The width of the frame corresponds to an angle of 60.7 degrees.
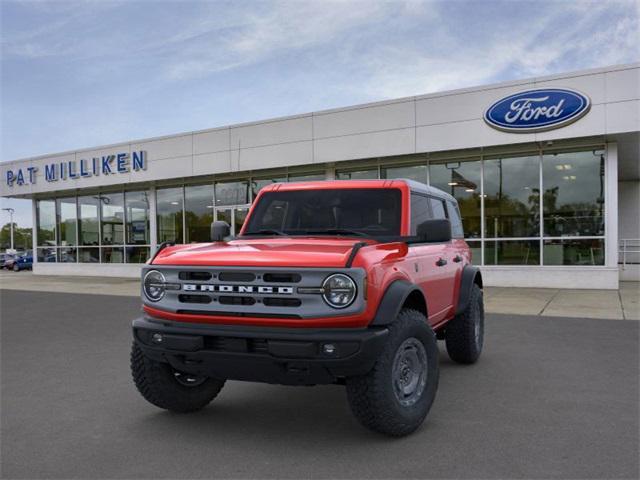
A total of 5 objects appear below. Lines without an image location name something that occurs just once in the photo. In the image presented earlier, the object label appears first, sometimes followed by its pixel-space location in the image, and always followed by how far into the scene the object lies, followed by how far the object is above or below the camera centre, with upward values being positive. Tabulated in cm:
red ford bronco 344 -57
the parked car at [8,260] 3552 -148
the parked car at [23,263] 3478 -163
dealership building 1387 +216
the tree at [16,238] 10625 -3
